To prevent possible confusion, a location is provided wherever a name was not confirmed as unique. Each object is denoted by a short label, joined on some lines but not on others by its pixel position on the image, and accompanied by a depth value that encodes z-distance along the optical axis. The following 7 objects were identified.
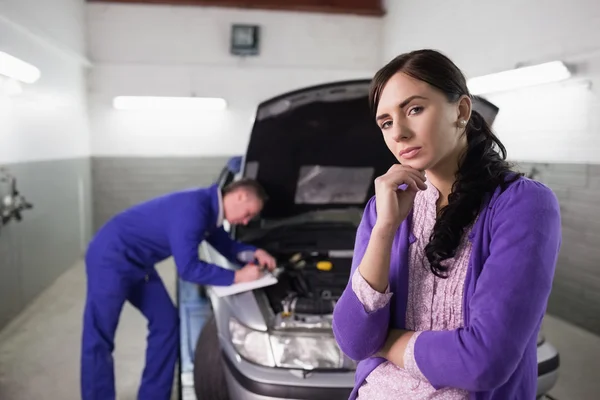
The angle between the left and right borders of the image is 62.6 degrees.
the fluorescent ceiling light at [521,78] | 3.68
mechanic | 2.47
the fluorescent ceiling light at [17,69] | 3.79
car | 2.06
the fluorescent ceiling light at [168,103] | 6.71
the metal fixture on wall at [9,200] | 3.67
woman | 0.84
